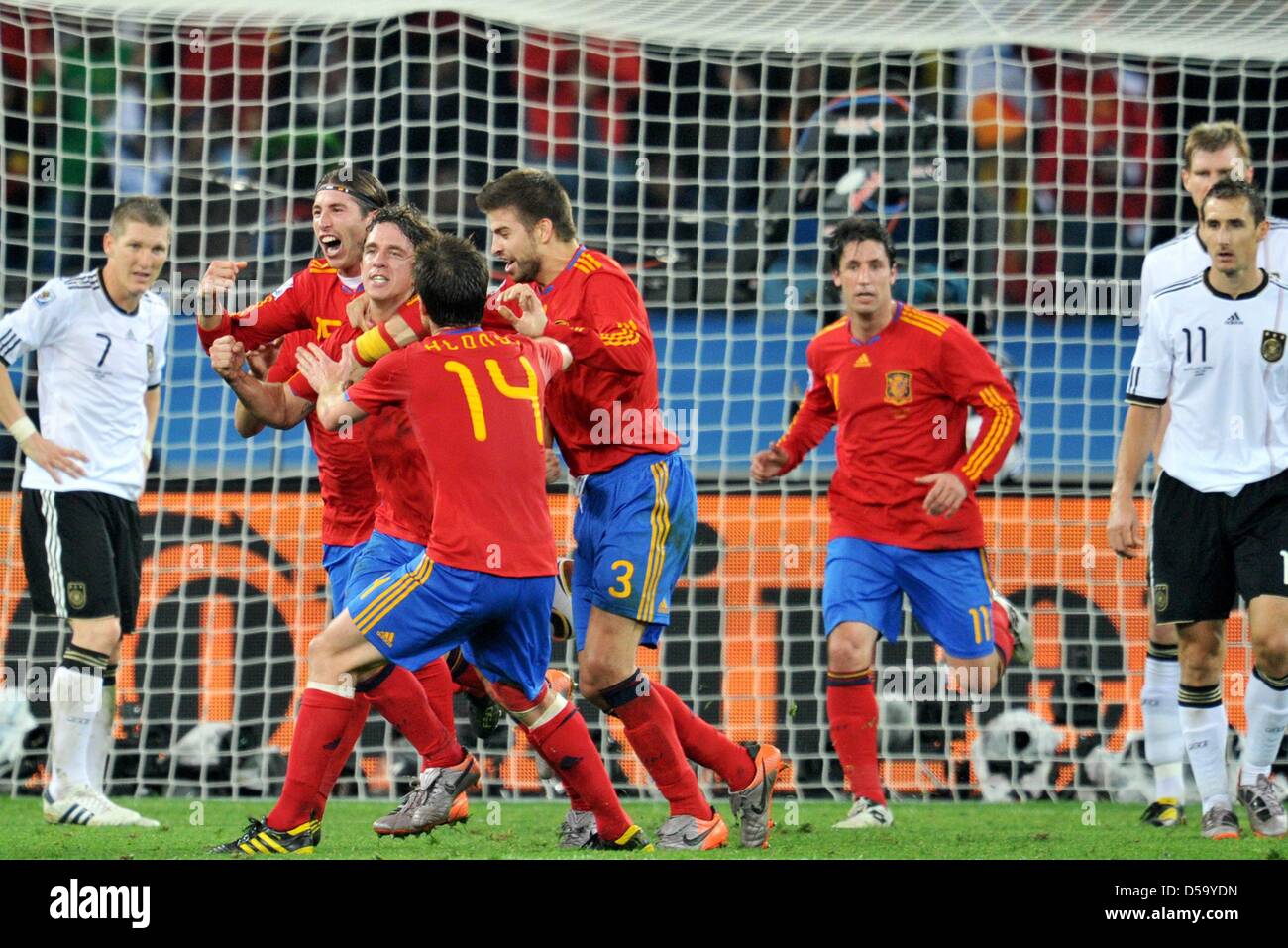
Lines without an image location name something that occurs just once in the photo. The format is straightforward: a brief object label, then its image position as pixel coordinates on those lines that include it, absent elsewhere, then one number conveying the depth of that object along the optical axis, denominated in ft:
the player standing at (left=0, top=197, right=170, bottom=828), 44.24
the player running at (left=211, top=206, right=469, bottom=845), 36.70
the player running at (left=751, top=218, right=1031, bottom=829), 42.60
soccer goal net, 53.26
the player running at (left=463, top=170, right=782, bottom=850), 36.04
